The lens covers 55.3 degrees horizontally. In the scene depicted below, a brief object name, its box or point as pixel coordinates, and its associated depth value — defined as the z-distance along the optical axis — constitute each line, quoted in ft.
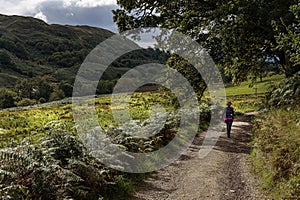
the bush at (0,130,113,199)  21.70
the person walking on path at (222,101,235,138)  60.03
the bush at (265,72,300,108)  44.60
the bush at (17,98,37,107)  333.74
